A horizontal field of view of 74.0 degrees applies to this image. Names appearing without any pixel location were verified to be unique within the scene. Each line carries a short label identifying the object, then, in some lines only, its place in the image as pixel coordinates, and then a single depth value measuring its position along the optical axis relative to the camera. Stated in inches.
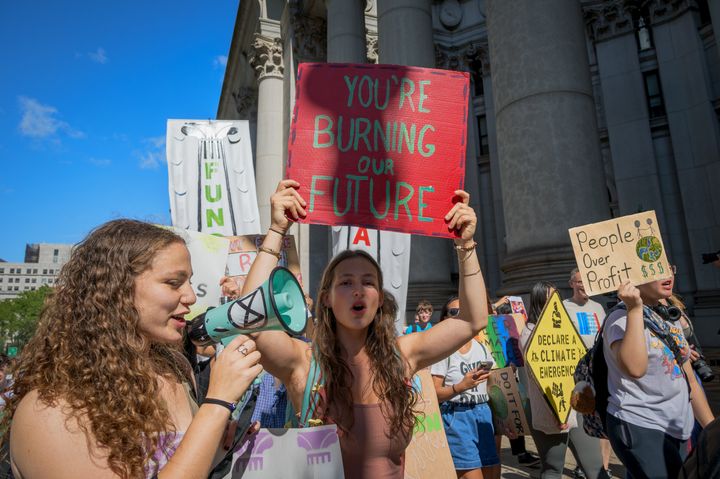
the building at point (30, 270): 6466.5
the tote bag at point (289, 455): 65.5
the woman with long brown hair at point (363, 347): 85.9
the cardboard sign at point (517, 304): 241.8
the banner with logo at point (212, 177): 248.5
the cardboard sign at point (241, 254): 202.7
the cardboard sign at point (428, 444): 111.1
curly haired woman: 48.5
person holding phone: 152.1
